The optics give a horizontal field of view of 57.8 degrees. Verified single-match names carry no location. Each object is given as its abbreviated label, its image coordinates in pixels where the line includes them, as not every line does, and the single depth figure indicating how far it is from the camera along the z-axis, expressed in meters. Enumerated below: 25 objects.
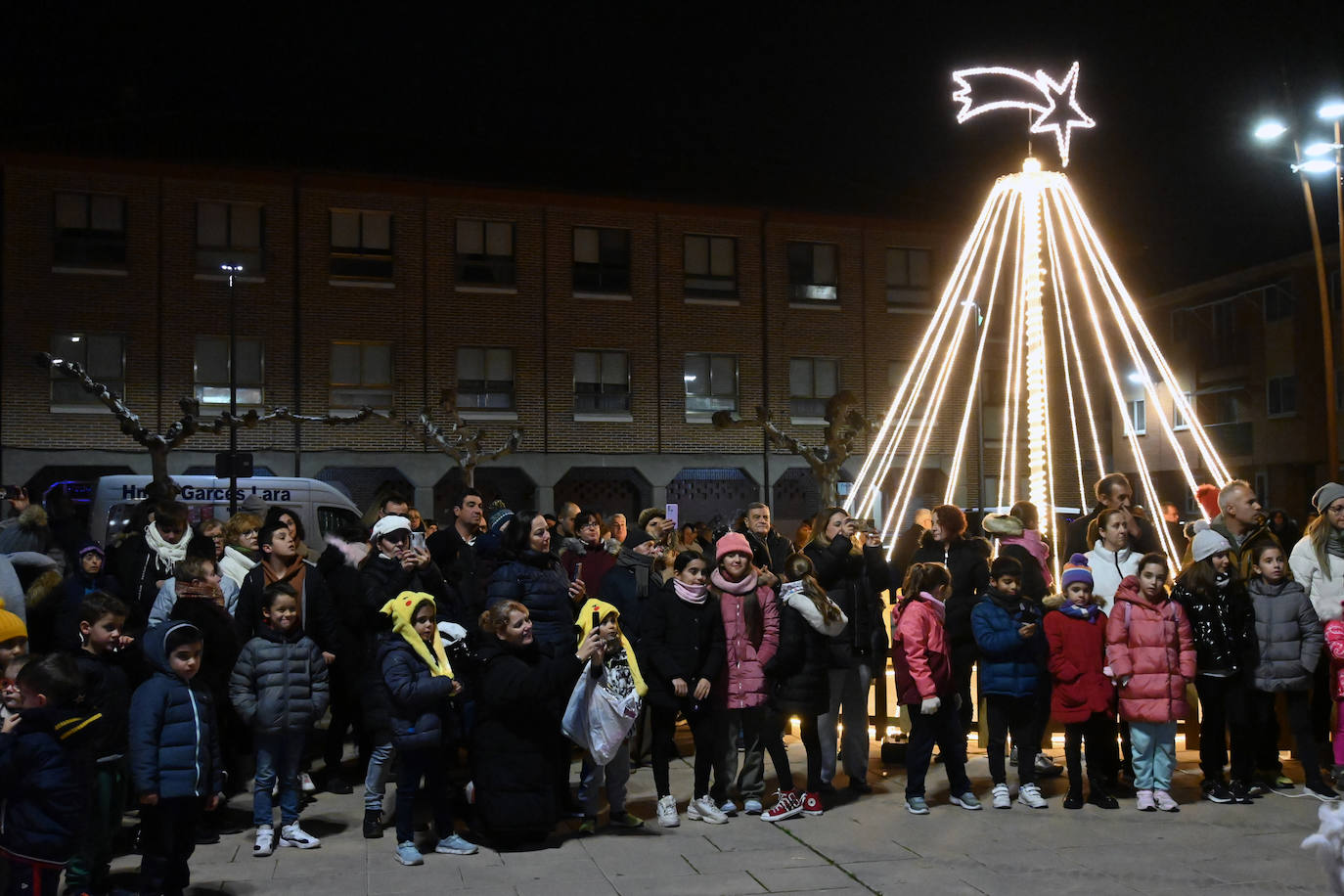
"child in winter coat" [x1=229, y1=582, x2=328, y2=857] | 7.12
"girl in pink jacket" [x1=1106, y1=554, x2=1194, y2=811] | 8.12
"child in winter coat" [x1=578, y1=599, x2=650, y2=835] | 7.43
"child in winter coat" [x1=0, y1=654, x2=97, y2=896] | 5.10
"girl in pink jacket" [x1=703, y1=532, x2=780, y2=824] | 7.96
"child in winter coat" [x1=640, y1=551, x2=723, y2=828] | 7.83
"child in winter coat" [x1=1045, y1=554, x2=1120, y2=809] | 8.12
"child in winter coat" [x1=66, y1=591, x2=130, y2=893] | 6.18
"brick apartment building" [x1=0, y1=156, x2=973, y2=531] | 26.83
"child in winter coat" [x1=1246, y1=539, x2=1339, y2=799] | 8.41
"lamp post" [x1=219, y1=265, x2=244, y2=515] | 22.67
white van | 16.53
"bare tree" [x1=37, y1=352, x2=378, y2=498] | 21.64
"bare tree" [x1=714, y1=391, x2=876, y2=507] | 24.03
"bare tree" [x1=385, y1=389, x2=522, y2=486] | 27.28
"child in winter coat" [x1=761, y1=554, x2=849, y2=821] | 8.05
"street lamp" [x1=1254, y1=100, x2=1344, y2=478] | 15.81
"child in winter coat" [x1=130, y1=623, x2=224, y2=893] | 5.88
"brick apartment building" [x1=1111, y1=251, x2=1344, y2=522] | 35.50
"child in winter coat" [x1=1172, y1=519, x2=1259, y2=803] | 8.44
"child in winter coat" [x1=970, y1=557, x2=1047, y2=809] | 8.13
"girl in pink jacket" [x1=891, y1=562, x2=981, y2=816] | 8.06
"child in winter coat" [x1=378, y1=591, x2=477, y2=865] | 7.07
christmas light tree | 11.34
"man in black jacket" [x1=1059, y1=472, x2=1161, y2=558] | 9.75
